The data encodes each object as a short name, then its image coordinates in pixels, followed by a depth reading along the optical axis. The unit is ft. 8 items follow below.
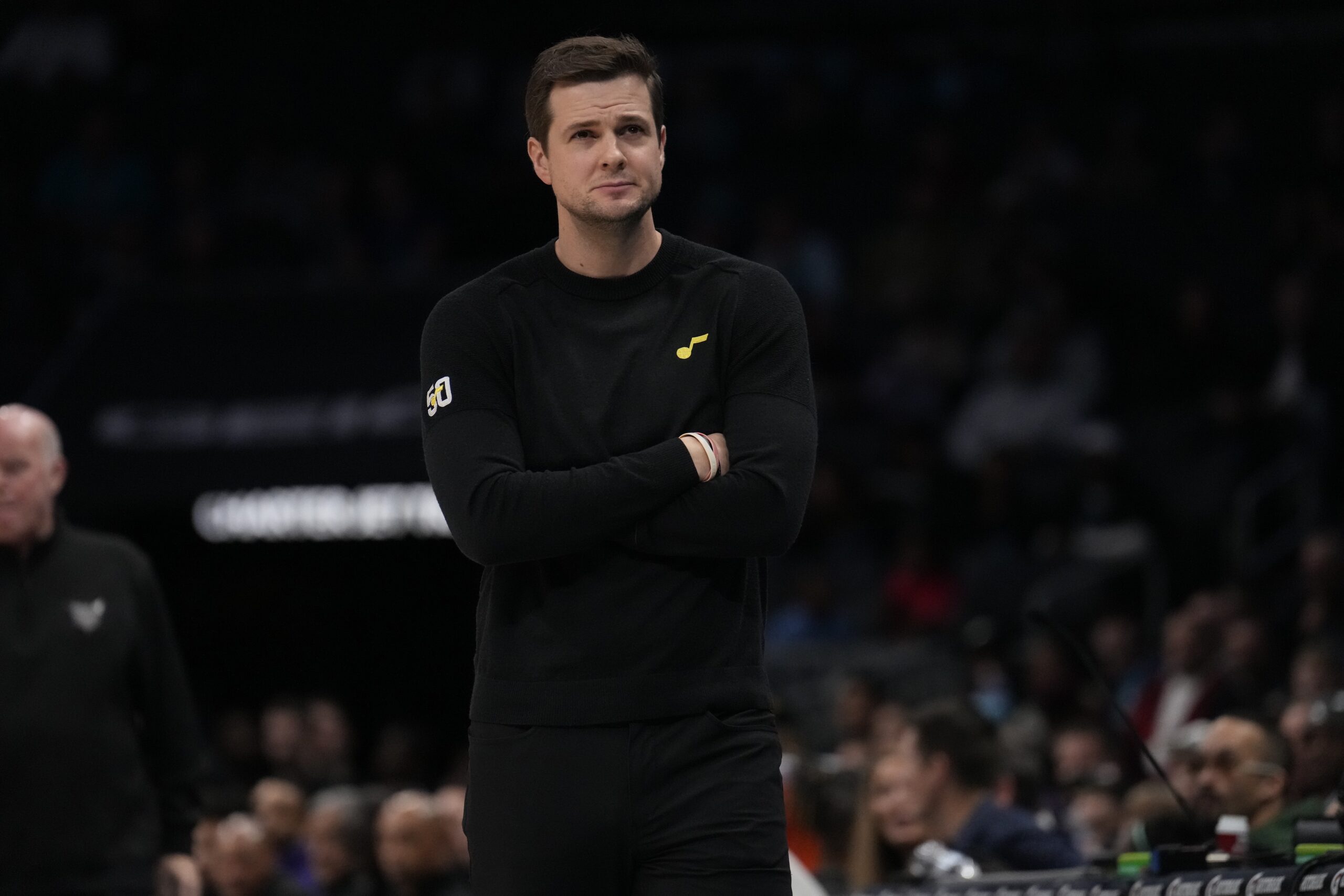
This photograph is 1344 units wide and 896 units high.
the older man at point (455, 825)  53.98
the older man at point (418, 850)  52.85
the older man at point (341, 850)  59.82
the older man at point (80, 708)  31.22
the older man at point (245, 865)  56.44
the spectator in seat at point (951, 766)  43.80
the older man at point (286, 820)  66.59
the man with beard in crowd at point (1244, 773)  38.73
